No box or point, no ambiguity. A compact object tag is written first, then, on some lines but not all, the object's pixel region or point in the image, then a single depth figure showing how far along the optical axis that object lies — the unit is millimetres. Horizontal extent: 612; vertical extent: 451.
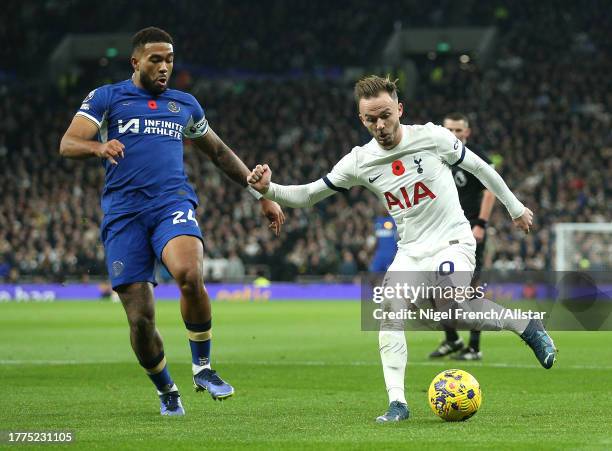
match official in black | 25250
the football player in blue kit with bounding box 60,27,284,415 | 15727
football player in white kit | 15805
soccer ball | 15187
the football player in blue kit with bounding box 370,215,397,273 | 48403
